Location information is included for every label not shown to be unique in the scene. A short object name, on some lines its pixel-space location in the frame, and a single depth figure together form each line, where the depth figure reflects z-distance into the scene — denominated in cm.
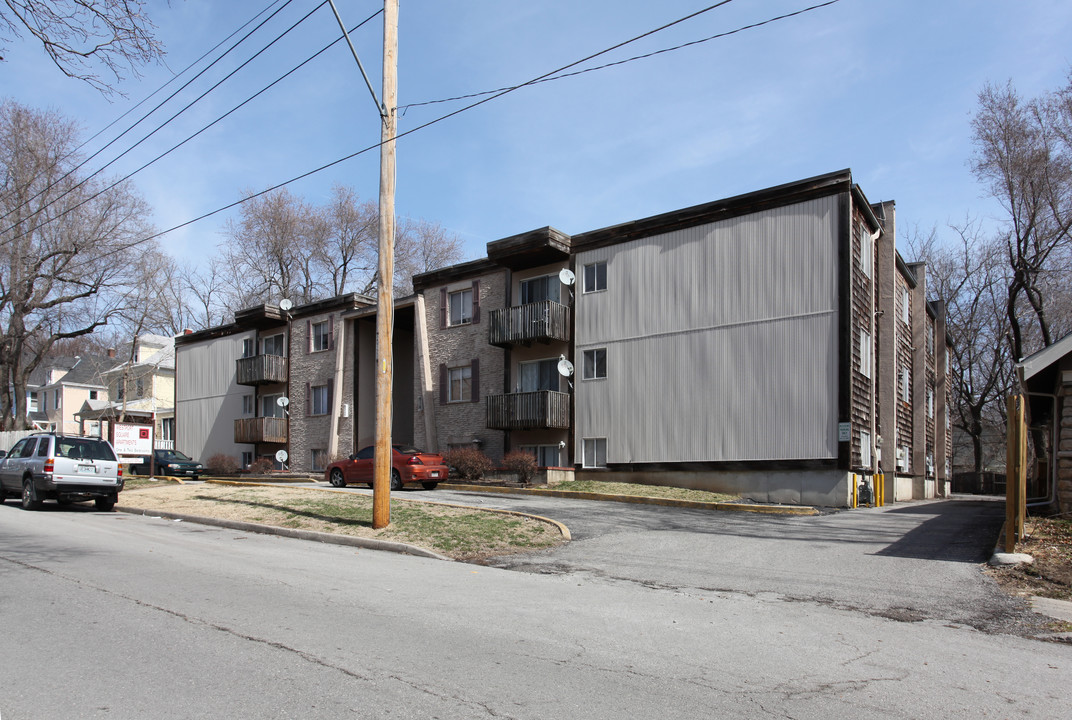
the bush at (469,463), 2608
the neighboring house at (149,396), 4828
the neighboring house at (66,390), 6931
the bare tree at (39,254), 3412
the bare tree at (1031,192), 3234
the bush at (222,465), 3634
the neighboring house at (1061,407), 1282
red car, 2342
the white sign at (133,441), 2588
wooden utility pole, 1348
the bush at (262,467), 3506
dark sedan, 3575
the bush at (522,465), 2523
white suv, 1805
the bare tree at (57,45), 870
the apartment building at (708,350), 2186
